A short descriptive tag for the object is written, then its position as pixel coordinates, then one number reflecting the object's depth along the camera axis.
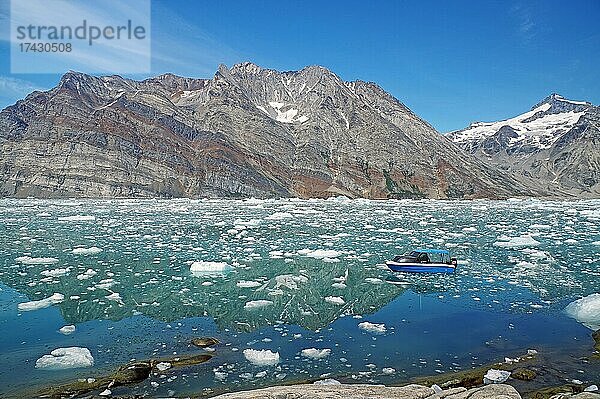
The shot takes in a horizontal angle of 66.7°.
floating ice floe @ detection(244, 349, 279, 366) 12.38
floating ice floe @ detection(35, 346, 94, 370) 11.93
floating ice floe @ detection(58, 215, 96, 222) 51.78
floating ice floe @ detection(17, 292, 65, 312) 17.16
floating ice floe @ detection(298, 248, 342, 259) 27.40
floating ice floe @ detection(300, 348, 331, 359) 12.92
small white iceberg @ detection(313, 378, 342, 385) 10.80
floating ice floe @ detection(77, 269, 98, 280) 21.42
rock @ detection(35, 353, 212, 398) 10.45
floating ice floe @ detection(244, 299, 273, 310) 17.38
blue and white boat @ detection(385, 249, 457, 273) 23.44
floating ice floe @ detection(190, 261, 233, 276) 22.66
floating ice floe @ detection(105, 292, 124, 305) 17.96
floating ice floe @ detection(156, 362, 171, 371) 11.82
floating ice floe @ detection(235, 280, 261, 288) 20.16
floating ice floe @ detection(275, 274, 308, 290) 20.47
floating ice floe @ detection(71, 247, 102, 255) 27.77
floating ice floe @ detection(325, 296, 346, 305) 18.27
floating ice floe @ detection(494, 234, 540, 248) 32.25
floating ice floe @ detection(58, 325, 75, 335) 14.66
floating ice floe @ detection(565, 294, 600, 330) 16.05
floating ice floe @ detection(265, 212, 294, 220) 58.12
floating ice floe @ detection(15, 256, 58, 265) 24.69
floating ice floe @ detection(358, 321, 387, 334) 15.20
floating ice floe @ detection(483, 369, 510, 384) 11.13
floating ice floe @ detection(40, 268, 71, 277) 21.86
